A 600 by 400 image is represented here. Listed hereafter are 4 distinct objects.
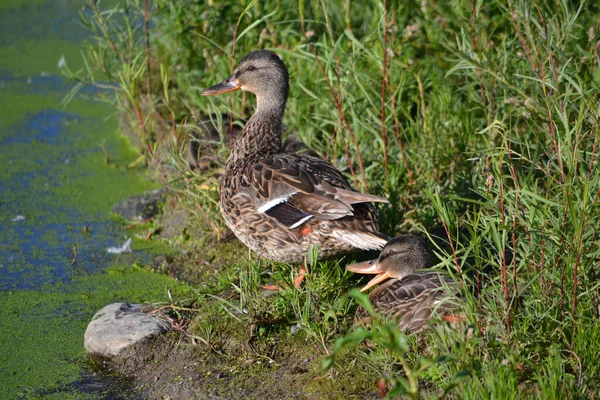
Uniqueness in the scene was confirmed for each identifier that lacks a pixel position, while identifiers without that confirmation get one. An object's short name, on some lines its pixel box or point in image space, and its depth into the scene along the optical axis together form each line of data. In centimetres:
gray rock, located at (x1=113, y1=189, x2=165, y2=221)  1346
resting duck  837
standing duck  943
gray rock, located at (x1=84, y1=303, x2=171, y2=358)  921
